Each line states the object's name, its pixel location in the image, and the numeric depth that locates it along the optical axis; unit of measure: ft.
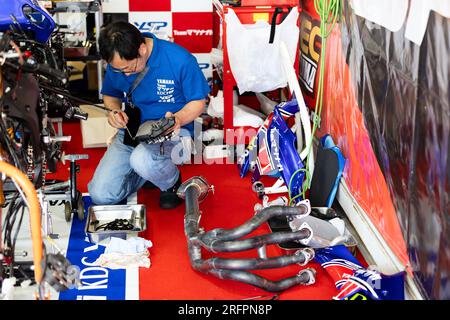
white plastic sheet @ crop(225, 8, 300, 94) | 14.82
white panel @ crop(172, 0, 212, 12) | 18.30
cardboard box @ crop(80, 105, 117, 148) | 15.76
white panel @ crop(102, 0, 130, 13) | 17.94
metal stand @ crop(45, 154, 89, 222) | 12.16
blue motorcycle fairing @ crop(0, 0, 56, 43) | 10.77
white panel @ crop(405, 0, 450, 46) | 7.68
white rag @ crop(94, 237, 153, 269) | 10.85
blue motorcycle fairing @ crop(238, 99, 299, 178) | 13.64
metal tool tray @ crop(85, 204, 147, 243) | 11.98
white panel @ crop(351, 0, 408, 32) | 9.14
